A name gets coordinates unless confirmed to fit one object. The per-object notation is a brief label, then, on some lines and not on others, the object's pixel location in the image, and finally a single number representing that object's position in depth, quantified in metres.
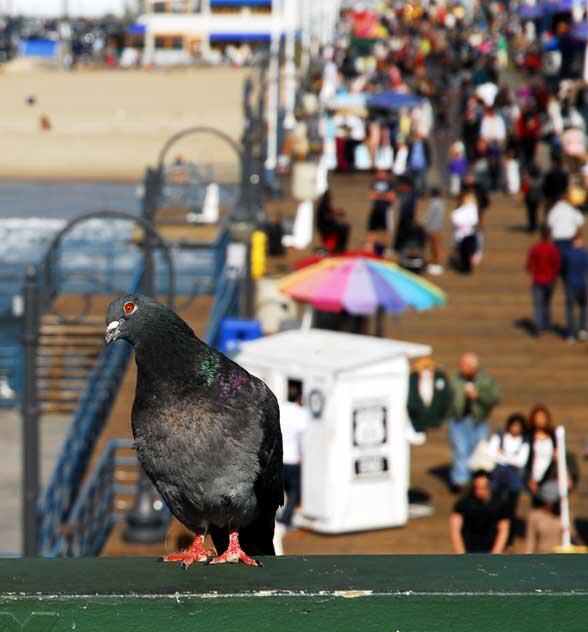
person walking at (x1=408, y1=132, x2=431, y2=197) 32.56
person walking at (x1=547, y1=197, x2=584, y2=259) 23.27
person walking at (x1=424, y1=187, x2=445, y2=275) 26.72
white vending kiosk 15.72
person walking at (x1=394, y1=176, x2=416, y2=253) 27.64
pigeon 4.26
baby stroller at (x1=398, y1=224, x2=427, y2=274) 27.33
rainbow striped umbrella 17.66
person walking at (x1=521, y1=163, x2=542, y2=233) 28.27
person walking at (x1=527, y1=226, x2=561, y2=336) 22.33
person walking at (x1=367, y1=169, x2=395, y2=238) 28.67
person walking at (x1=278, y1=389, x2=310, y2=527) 15.09
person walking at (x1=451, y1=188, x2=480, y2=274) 26.02
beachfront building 119.44
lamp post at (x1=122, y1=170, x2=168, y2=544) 15.96
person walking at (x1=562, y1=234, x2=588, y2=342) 22.31
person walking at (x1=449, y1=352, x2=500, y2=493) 17.36
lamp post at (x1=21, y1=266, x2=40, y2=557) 15.23
